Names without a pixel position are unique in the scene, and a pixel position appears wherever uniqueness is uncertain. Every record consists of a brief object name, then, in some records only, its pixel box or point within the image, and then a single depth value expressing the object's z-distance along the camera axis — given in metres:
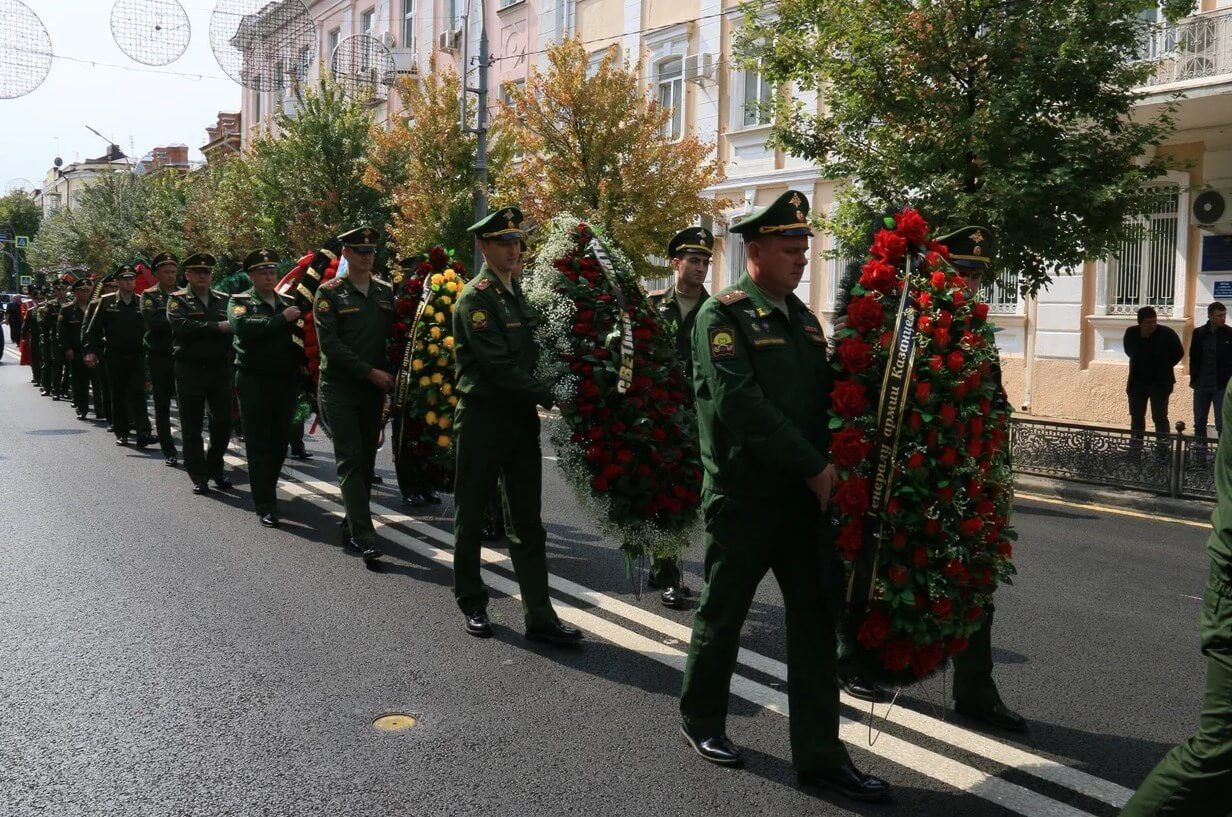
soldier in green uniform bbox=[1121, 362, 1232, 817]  3.09
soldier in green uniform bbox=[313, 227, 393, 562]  7.95
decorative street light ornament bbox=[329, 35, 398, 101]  18.66
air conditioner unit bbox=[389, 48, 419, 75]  37.32
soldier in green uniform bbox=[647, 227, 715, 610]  6.93
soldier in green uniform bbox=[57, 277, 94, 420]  18.62
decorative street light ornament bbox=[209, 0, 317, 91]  14.32
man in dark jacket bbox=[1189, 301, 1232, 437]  14.86
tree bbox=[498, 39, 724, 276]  19.41
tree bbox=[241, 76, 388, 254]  29.27
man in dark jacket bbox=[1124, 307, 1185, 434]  14.70
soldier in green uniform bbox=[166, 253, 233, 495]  10.97
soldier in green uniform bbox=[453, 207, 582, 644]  6.06
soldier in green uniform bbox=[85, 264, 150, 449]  14.40
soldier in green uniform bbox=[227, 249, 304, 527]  9.40
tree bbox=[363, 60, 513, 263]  24.97
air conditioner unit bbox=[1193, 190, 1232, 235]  16.88
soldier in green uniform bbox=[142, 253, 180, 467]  12.72
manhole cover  4.82
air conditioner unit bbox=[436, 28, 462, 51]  33.47
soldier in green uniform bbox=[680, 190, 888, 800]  4.25
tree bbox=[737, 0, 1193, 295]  12.06
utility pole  22.83
